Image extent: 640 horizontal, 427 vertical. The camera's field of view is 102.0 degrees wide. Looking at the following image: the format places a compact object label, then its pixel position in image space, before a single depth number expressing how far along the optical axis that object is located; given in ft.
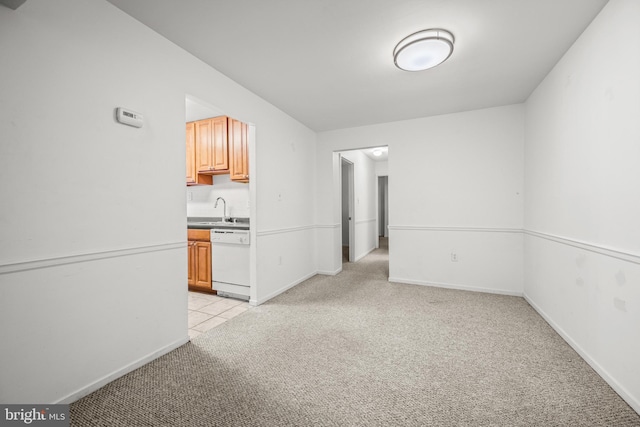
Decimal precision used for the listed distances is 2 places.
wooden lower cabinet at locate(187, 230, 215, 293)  11.24
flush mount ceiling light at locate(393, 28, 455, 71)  6.43
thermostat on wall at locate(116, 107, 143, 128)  5.58
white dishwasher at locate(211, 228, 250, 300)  10.37
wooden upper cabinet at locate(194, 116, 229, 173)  11.76
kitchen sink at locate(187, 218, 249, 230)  10.49
